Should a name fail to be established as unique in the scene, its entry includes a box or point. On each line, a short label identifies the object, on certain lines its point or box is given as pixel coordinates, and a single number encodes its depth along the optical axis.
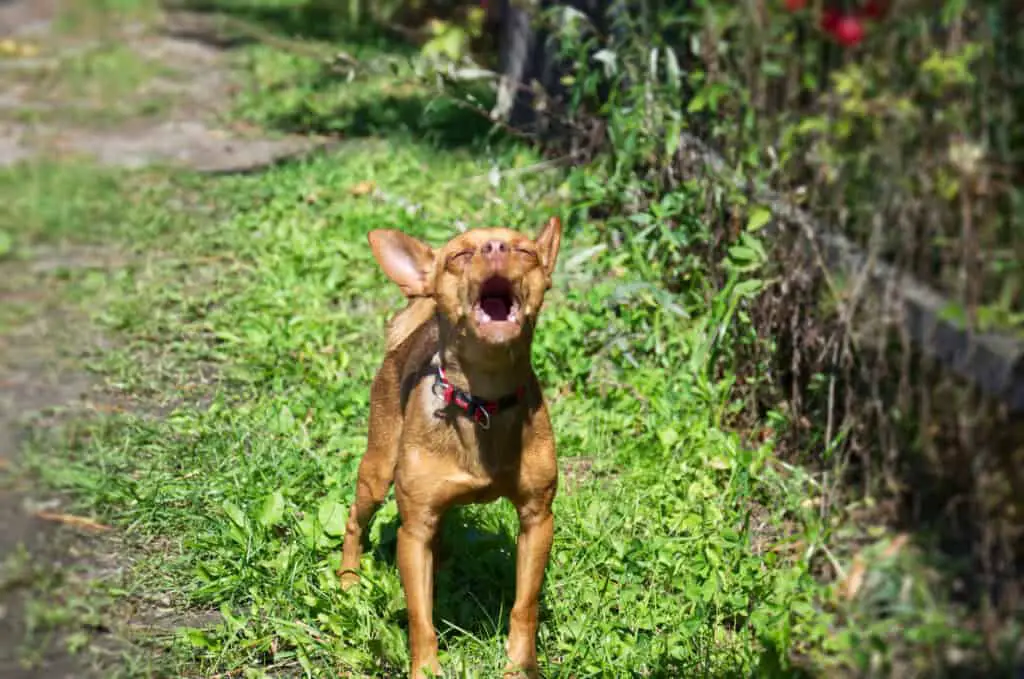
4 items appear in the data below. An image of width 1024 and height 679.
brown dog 3.45
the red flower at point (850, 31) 3.46
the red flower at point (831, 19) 3.68
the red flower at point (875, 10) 3.03
